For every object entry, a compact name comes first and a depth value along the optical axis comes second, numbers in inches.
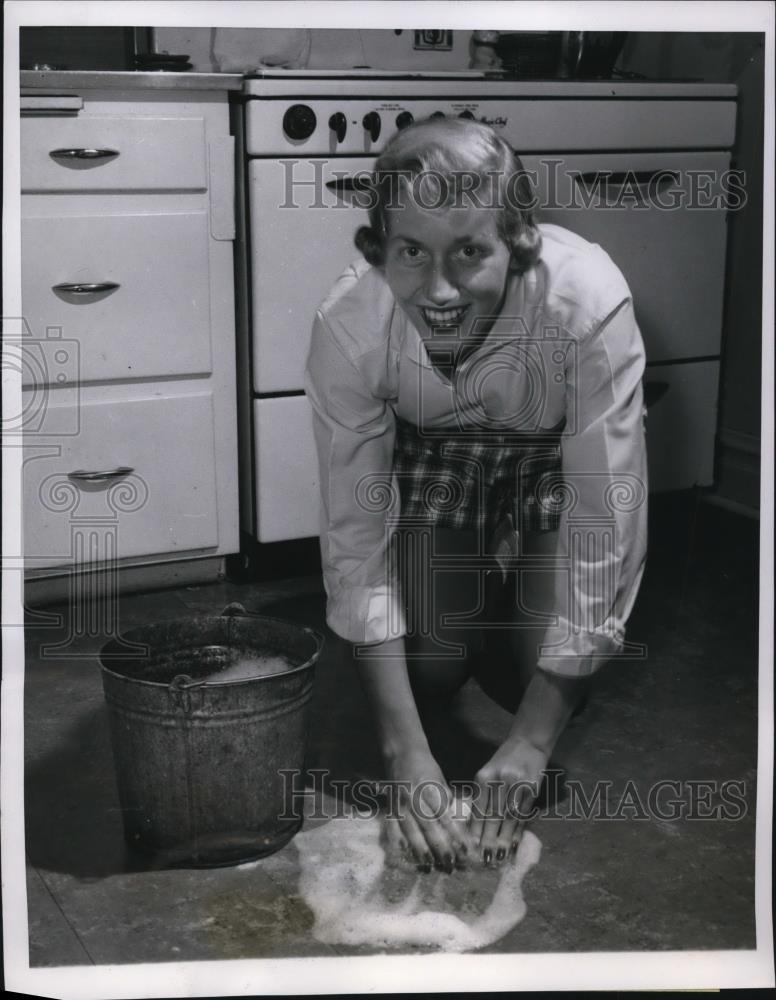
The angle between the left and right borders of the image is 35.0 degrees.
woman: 46.2
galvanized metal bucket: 47.6
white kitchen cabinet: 53.9
